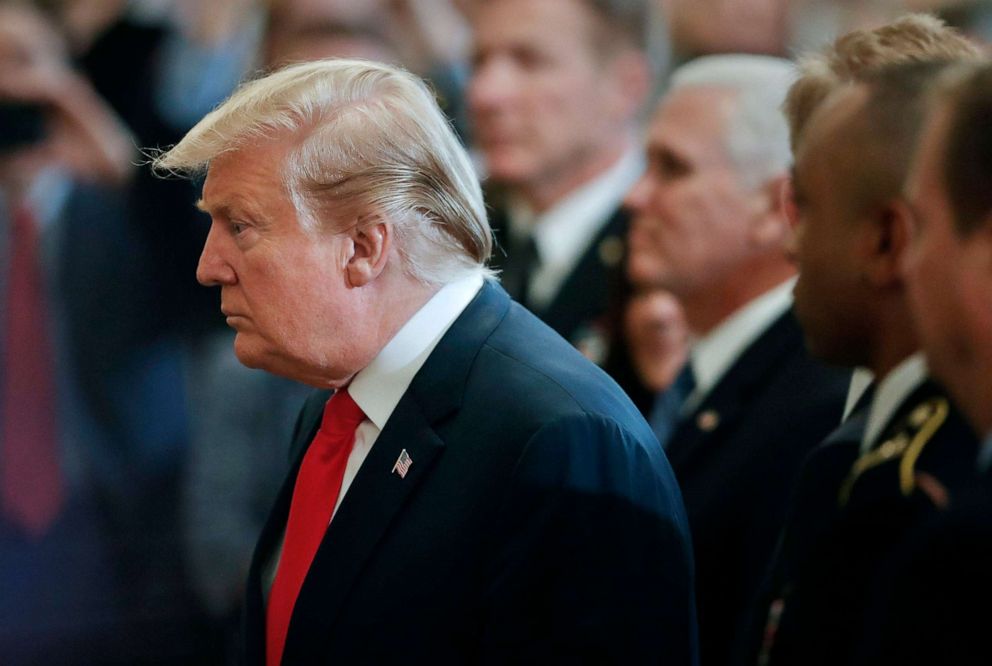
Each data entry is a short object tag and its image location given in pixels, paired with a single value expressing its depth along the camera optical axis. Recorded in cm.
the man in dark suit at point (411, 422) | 438
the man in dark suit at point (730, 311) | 583
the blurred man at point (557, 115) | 1058
